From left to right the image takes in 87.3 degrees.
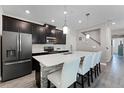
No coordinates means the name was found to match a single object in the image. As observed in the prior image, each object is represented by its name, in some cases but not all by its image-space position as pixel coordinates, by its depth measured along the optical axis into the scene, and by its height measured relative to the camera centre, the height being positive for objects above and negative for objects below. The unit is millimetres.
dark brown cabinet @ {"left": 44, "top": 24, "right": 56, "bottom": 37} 3613 +887
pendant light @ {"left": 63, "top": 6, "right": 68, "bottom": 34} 1985 +466
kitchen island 1651 -739
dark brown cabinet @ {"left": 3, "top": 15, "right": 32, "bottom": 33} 2471 +857
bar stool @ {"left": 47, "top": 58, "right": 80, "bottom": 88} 1153 -594
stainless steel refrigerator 2168 -328
